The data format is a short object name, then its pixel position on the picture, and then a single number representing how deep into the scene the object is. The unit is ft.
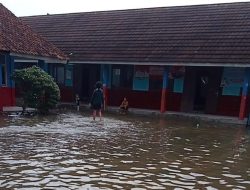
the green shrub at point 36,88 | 48.06
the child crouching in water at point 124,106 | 60.75
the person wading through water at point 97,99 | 45.98
